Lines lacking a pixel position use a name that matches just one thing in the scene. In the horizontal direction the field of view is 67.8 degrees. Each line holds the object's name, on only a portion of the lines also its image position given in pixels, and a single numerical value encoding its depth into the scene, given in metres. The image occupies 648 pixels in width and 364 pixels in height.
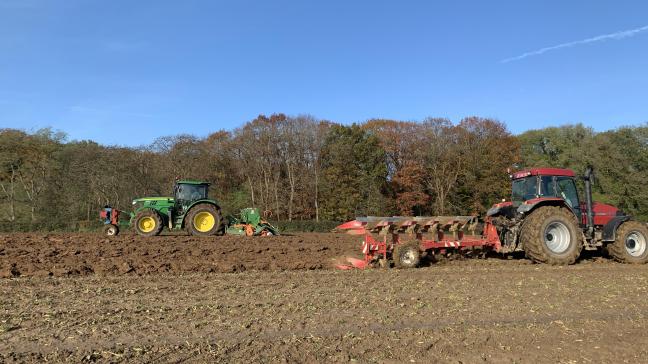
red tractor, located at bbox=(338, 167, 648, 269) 10.01
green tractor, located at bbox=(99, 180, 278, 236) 17.58
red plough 9.85
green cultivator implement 18.88
